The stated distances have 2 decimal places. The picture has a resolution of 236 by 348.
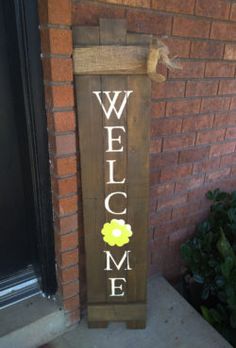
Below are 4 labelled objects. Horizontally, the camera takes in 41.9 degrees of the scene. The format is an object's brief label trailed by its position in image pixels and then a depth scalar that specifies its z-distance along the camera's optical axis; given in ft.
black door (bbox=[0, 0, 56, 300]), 4.15
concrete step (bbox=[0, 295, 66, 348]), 5.00
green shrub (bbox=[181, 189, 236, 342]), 5.88
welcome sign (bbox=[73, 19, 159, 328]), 4.18
